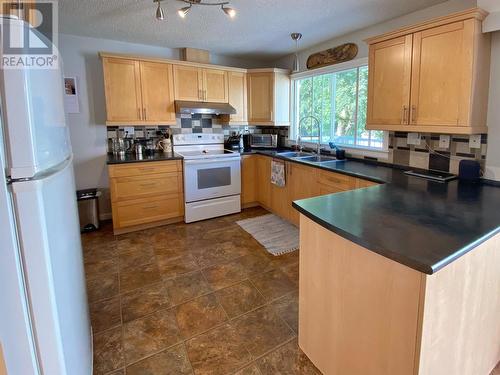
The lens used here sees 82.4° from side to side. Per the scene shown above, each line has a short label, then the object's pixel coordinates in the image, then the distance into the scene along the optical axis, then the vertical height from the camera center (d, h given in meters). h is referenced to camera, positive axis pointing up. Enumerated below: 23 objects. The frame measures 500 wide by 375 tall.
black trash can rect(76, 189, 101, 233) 3.51 -0.81
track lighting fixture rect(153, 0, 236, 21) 2.27 +1.14
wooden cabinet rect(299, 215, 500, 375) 1.05 -0.73
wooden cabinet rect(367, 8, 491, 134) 1.97 +0.47
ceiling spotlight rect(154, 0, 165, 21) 2.18 +0.97
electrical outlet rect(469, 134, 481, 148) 2.21 -0.04
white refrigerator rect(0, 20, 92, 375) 0.76 -0.26
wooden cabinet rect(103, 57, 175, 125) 3.43 +0.62
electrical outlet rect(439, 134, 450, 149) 2.40 -0.04
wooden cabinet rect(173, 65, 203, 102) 3.80 +0.78
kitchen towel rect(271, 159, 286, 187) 3.67 -0.43
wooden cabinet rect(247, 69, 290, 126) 4.23 +0.65
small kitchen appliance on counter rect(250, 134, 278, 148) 4.58 +0.00
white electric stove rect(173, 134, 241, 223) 3.74 -0.52
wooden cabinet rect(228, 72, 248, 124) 4.23 +0.67
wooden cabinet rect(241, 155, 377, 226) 2.86 -0.53
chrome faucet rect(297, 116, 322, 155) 3.75 +0.10
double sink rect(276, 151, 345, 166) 3.32 -0.23
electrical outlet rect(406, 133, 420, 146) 2.64 -0.02
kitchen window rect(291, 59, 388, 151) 3.22 +0.42
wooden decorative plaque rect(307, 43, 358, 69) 3.26 +1.01
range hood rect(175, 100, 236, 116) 3.77 +0.45
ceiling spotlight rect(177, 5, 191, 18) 2.32 +1.05
